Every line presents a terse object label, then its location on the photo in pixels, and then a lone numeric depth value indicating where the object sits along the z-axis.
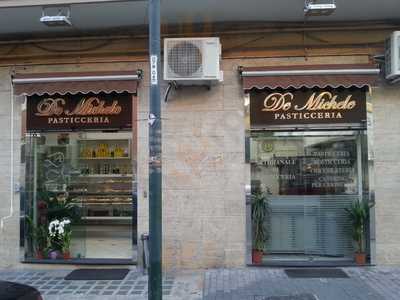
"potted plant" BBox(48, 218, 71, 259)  8.62
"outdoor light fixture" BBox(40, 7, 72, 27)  7.35
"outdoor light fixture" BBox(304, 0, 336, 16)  6.98
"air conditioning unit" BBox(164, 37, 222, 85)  7.80
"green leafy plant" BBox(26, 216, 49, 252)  8.66
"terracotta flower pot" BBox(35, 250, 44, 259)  8.59
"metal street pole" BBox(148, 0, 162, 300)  5.31
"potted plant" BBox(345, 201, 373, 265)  8.09
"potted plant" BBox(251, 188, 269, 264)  8.23
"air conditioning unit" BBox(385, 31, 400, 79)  7.69
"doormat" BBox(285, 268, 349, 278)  7.61
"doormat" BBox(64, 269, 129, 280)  7.75
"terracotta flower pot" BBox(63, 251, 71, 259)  8.59
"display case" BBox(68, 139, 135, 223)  8.75
